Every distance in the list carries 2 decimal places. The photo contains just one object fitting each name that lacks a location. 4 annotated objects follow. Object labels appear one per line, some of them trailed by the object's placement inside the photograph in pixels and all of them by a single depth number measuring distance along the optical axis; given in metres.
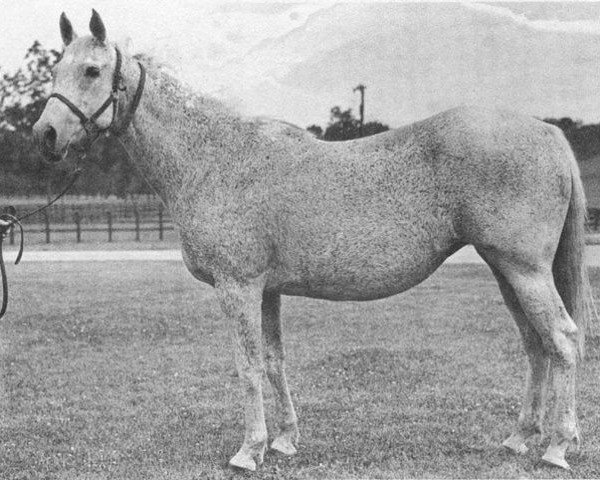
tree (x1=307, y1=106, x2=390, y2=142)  9.60
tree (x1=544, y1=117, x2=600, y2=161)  11.69
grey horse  3.85
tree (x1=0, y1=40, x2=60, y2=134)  11.93
